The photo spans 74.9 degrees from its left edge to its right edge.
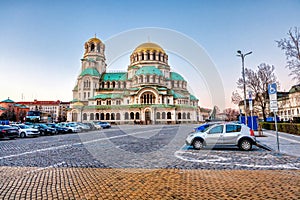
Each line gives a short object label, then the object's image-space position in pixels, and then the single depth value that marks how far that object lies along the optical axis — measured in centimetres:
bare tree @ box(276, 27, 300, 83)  2321
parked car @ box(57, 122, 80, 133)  3176
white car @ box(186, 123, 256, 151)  1170
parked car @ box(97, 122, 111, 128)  4394
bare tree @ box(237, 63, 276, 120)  3403
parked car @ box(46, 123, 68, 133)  3004
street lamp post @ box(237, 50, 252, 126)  2294
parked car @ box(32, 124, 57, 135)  2759
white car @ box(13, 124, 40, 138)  2350
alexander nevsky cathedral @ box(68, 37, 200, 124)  6150
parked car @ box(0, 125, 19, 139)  2105
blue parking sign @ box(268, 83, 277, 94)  1131
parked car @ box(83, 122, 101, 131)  3829
